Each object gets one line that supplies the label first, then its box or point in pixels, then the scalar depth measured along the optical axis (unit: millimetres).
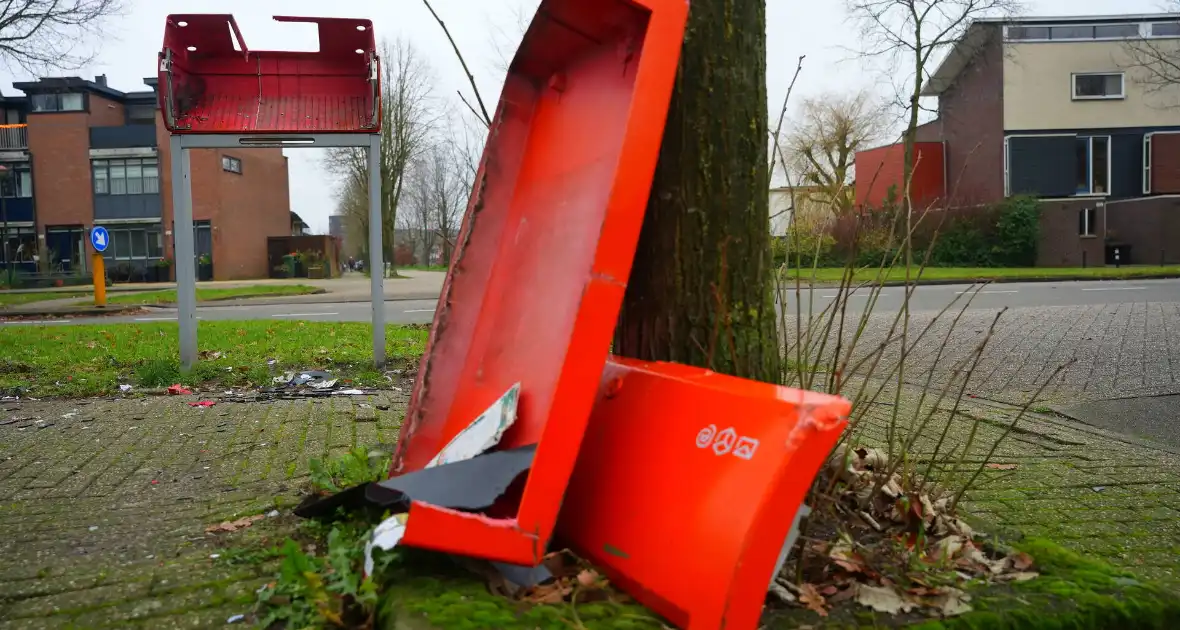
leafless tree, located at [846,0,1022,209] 26094
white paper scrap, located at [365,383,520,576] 1977
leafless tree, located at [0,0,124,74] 15383
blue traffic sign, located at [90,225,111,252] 20802
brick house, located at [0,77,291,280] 39188
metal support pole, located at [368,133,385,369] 6156
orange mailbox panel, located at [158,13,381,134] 5965
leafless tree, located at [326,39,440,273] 37031
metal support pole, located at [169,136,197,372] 6113
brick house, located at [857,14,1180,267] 32531
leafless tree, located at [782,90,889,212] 42750
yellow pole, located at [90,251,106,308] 18219
